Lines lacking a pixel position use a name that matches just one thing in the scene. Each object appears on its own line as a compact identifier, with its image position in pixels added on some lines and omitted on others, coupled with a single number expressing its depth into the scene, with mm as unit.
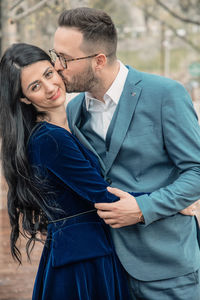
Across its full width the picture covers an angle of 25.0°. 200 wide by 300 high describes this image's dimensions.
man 2104
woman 2139
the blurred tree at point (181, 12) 23850
